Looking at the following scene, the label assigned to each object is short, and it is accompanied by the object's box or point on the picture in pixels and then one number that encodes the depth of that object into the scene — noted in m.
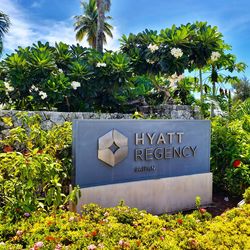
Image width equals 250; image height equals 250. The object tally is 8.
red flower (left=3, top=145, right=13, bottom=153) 3.42
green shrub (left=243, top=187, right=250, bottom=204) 3.72
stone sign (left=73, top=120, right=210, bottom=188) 3.61
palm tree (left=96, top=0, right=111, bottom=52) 11.67
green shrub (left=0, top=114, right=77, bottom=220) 2.67
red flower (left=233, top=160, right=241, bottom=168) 4.85
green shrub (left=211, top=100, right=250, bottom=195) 4.81
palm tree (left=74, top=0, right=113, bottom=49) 26.17
